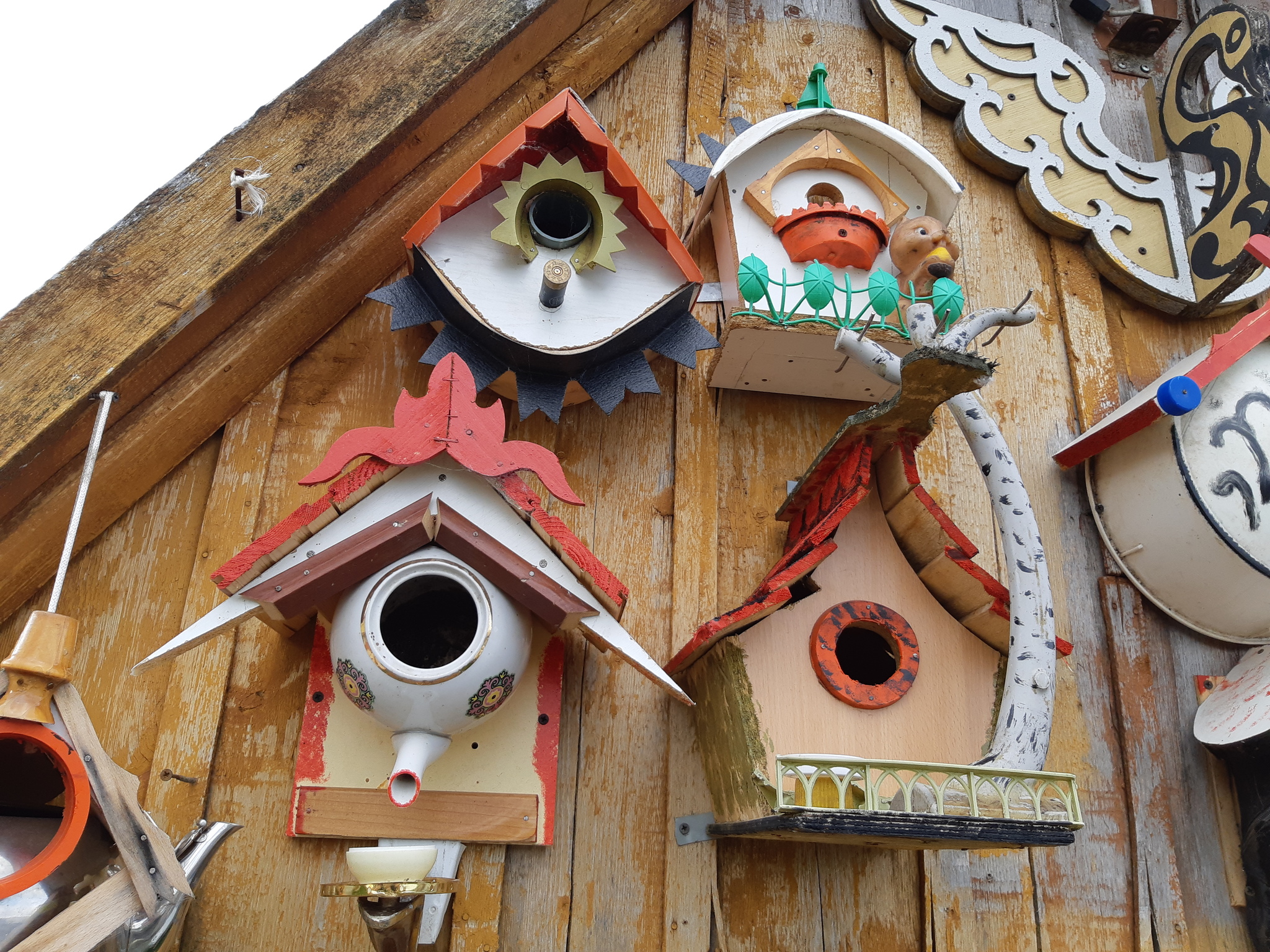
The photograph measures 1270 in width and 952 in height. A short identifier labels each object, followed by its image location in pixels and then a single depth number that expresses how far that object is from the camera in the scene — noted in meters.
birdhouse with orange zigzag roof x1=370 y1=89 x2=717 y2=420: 1.44
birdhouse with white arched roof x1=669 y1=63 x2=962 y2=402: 1.44
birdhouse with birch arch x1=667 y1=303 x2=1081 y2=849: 1.08
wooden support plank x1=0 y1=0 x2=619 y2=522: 1.21
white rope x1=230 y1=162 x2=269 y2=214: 1.32
